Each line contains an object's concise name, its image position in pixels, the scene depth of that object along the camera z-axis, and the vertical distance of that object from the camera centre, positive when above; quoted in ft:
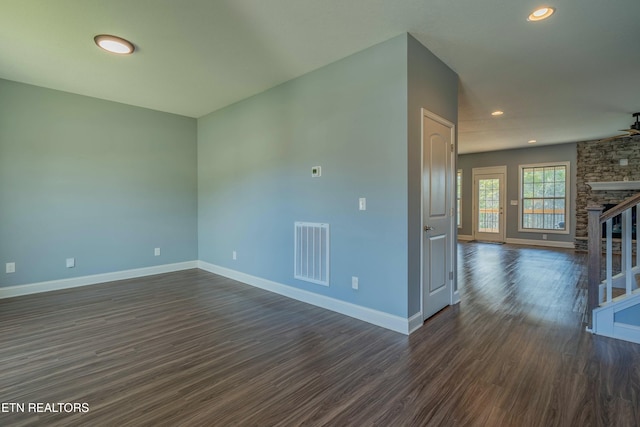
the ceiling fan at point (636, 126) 17.01 +4.62
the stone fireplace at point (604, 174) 22.98 +2.51
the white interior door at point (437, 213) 10.12 -0.20
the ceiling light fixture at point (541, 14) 7.89 +5.13
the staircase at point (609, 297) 8.64 -2.65
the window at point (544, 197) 26.23 +0.83
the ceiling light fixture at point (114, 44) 9.31 +5.27
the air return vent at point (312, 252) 11.50 -1.73
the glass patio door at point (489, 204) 29.37 +0.25
